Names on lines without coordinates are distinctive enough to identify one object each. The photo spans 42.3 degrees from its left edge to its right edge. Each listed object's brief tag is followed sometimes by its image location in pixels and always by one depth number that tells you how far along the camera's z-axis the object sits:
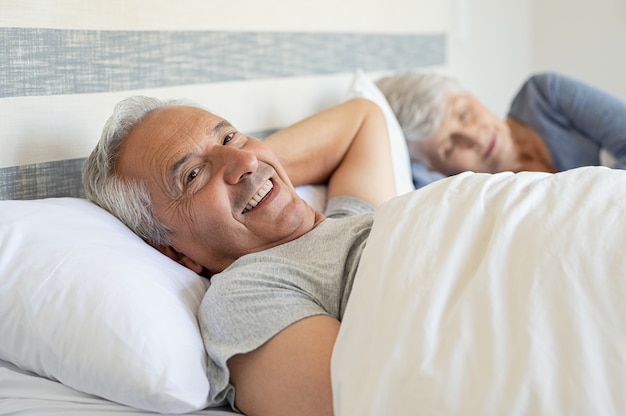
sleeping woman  2.33
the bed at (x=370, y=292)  0.93
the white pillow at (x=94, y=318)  1.07
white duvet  0.90
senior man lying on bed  1.11
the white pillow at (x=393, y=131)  2.03
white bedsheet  1.11
